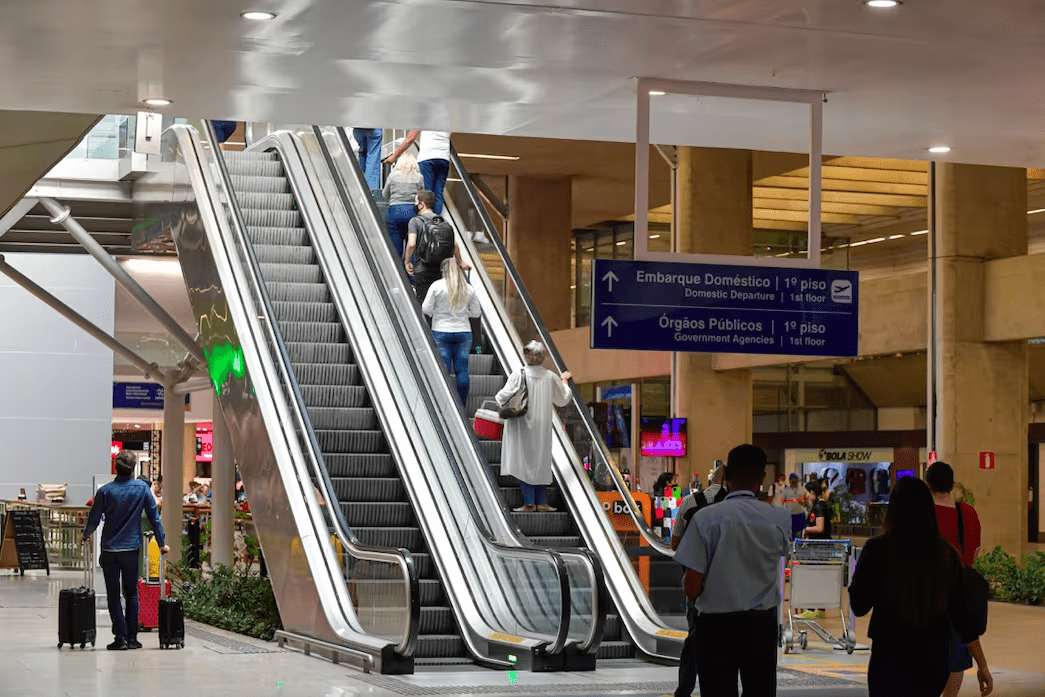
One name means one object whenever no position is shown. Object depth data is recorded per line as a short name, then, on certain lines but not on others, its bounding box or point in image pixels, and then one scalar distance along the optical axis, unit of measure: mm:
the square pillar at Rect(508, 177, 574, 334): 31141
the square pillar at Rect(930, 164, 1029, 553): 20312
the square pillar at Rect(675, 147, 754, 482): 25516
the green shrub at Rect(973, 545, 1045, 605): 18016
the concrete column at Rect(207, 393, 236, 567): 21312
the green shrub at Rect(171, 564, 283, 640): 13422
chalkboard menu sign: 21250
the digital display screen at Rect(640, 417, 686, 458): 25234
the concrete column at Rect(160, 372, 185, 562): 21141
